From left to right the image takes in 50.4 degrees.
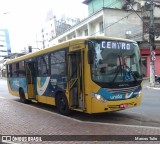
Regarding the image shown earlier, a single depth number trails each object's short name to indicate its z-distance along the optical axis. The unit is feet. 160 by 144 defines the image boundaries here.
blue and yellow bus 17.39
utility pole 46.54
